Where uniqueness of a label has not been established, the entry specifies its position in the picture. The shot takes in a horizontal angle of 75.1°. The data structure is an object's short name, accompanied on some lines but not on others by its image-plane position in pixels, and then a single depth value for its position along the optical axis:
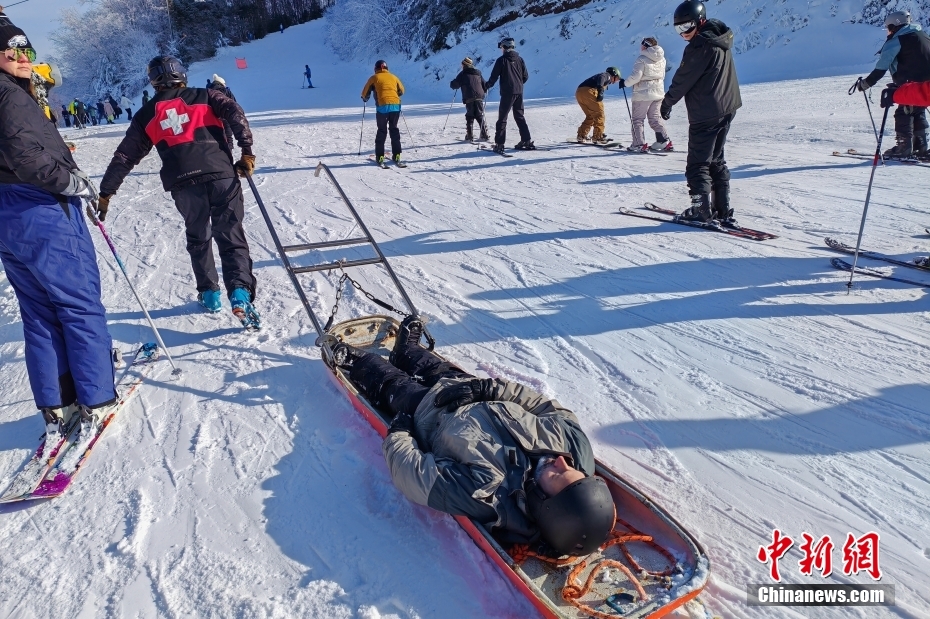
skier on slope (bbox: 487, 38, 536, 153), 10.75
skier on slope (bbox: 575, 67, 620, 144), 10.94
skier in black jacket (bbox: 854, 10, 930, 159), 6.32
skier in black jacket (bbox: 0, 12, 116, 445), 2.91
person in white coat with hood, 9.95
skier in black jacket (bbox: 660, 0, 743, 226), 5.70
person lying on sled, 2.24
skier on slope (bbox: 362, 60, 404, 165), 10.10
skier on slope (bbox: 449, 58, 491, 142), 11.85
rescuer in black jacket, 4.22
